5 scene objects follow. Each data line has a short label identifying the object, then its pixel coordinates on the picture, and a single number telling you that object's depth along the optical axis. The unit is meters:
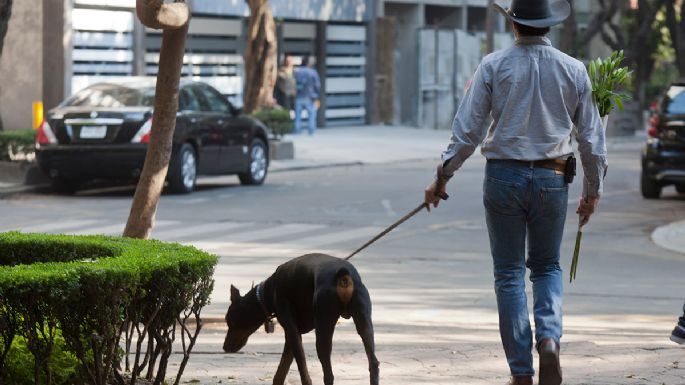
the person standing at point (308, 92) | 34.81
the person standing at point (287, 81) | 35.44
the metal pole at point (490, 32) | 36.69
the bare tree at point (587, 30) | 39.44
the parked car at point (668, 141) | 20.09
